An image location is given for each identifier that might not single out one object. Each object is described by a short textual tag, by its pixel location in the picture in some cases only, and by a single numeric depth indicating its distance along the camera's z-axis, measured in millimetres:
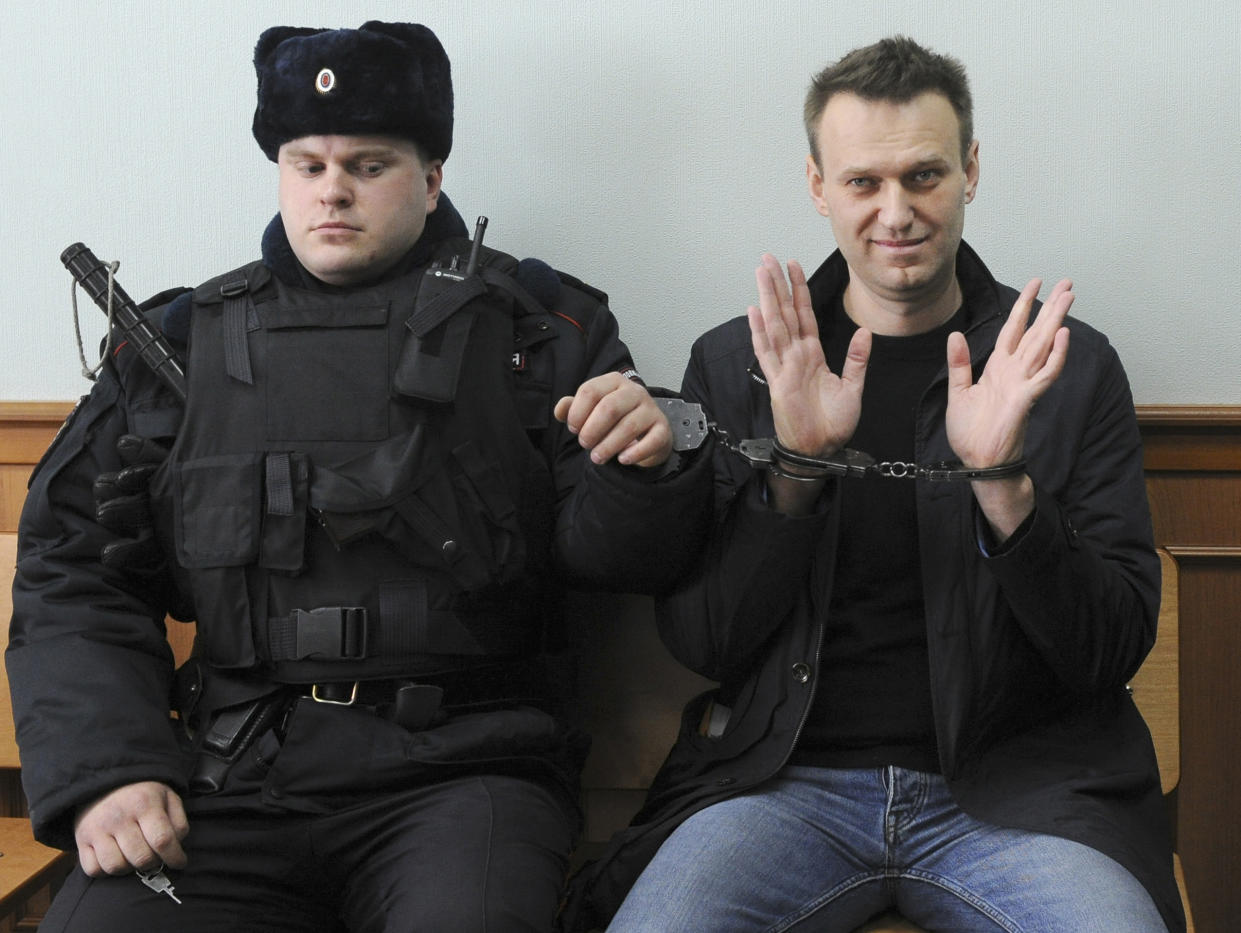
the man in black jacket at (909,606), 1573
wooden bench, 2100
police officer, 1675
